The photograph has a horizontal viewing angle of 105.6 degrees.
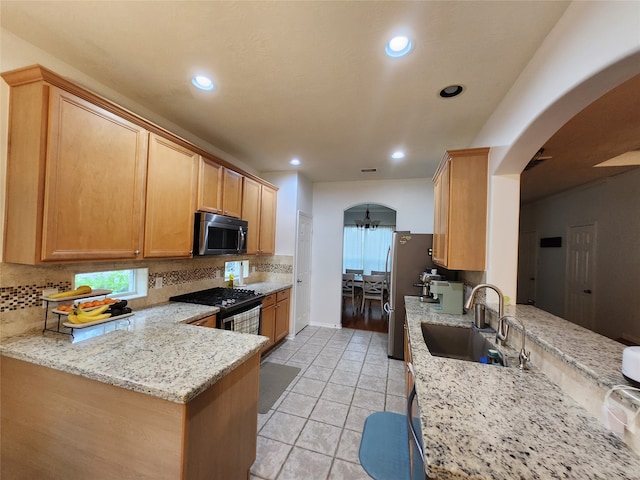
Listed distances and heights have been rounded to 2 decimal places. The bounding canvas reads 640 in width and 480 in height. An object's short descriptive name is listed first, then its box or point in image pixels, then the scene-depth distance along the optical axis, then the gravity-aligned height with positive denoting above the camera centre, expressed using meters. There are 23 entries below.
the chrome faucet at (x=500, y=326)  1.52 -0.50
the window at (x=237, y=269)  3.44 -0.44
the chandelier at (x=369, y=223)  7.30 +0.65
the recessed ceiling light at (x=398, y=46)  1.40 +1.19
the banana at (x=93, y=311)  1.53 -0.50
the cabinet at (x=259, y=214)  3.33 +0.38
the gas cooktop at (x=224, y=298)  2.43 -0.65
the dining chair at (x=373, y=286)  5.68 -0.99
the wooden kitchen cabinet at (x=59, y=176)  1.38 +0.35
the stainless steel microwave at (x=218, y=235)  2.45 +0.04
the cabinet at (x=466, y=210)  2.08 +0.33
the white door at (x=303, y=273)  4.13 -0.55
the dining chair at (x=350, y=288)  5.94 -1.16
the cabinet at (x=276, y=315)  3.22 -1.06
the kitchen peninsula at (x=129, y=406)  1.05 -0.83
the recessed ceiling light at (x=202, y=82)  1.81 +1.19
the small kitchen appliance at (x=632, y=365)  0.79 -0.37
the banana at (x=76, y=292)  1.56 -0.40
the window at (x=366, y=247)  7.57 -0.08
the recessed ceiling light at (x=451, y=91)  1.82 +1.20
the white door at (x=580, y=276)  4.12 -0.42
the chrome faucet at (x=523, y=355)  1.27 -0.57
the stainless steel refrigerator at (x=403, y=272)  3.34 -0.37
